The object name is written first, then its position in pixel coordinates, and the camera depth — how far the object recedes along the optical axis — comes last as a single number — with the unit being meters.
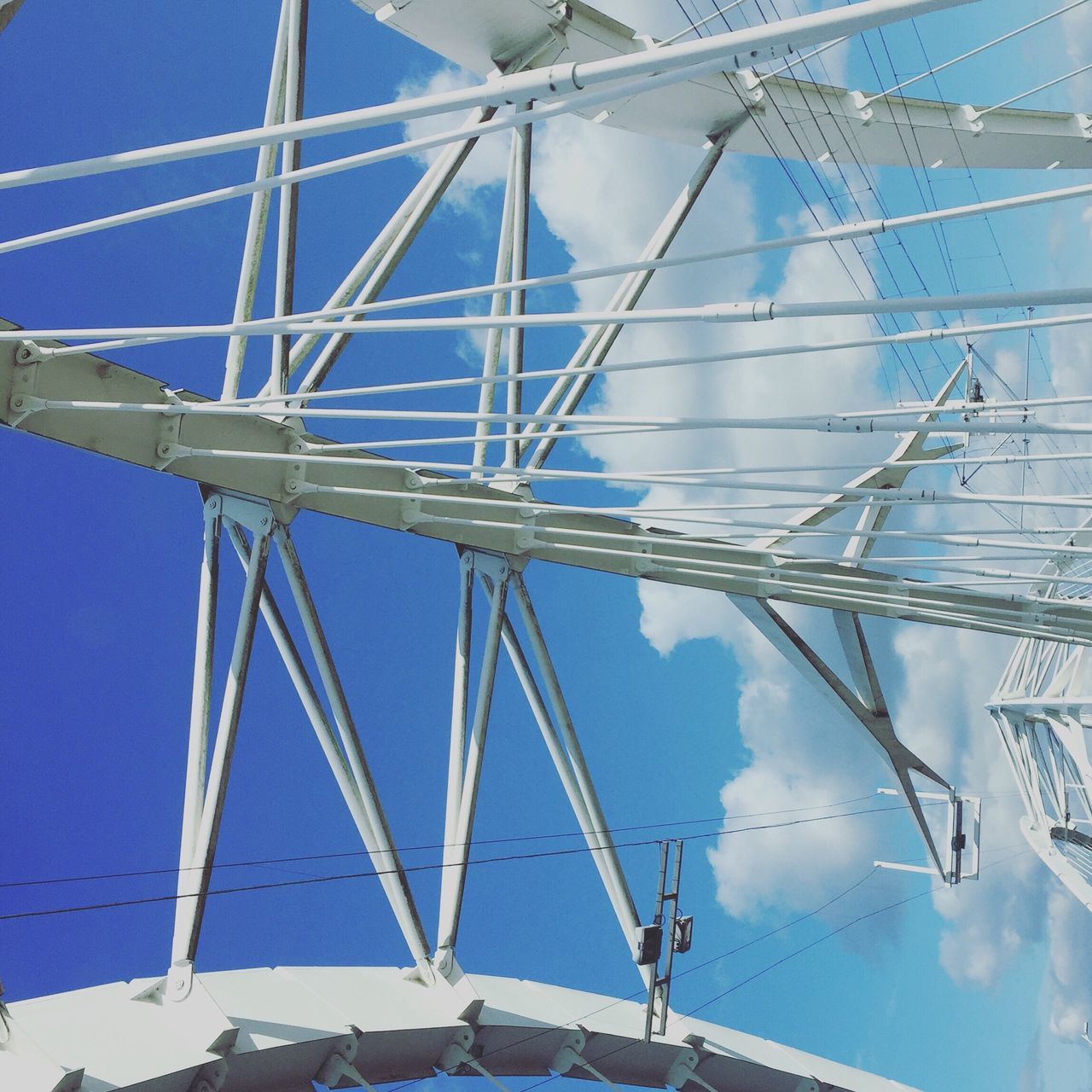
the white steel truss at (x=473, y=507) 5.49
